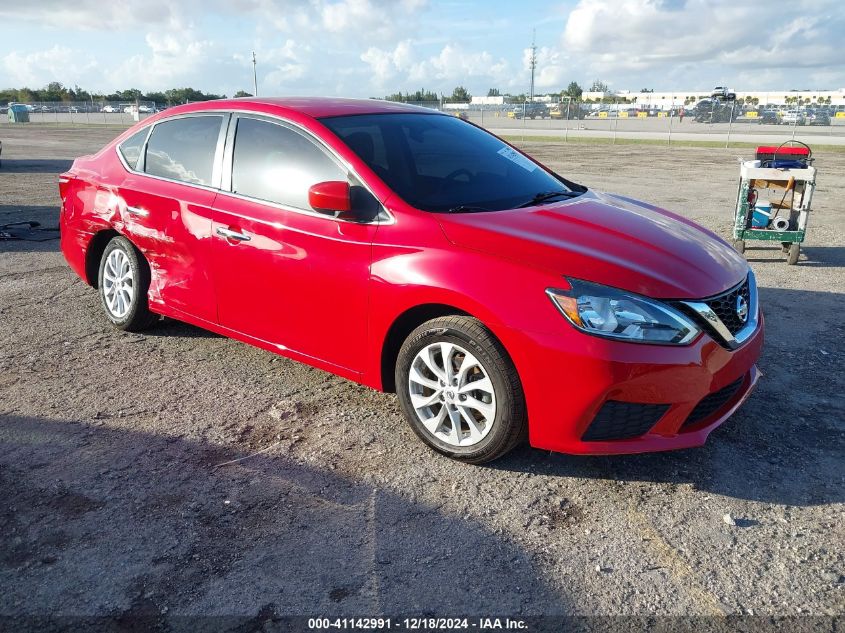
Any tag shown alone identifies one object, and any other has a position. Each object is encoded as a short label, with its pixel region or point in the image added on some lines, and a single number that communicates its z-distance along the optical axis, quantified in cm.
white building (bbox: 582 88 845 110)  9582
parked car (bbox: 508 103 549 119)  4794
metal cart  736
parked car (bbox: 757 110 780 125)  4134
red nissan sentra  298
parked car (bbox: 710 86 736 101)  6064
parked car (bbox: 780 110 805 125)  3909
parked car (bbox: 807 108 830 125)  3706
